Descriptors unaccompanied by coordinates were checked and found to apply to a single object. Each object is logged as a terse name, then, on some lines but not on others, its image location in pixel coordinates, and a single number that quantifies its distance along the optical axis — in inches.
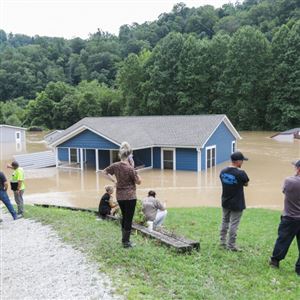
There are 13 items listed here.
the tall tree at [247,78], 2137.1
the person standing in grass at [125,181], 257.0
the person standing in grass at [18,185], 460.1
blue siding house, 1005.8
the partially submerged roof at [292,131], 1637.9
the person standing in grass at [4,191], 433.1
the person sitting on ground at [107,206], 410.0
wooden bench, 261.3
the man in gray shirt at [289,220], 232.5
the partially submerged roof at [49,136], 1629.2
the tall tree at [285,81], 2055.9
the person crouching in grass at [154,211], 348.5
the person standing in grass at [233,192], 255.3
